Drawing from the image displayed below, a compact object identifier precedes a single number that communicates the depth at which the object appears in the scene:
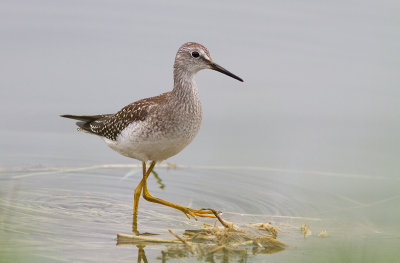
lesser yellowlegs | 16.52
